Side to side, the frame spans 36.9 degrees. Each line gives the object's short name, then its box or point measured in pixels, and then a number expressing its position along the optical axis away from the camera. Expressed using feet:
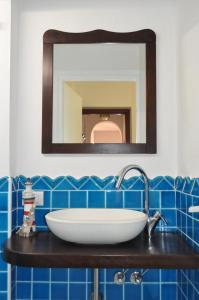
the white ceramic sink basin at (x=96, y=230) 4.01
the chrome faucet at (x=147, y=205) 4.67
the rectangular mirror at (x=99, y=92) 5.51
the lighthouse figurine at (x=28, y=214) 4.99
